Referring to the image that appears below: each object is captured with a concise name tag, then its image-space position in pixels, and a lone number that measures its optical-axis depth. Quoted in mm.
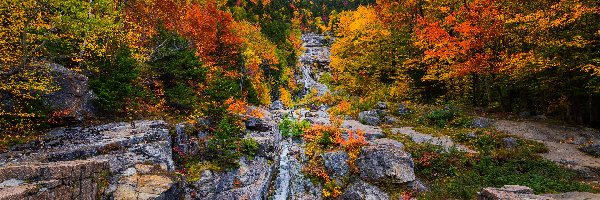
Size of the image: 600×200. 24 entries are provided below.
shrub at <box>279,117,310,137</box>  29188
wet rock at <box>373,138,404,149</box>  20483
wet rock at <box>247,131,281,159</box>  20922
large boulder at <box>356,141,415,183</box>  18203
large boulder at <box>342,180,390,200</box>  17703
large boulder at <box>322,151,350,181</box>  19641
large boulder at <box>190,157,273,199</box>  16731
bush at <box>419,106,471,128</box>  25750
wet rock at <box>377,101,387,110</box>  31938
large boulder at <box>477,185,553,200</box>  13179
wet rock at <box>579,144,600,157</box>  18547
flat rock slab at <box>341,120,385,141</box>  23562
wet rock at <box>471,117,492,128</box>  24300
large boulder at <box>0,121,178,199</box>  11625
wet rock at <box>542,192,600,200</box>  14469
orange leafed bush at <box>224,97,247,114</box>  22056
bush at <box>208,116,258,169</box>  18281
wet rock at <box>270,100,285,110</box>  39706
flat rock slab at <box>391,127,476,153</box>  21078
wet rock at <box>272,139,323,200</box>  20019
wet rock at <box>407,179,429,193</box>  17755
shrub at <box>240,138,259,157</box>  19969
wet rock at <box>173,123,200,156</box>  17797
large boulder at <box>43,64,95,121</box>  15359
